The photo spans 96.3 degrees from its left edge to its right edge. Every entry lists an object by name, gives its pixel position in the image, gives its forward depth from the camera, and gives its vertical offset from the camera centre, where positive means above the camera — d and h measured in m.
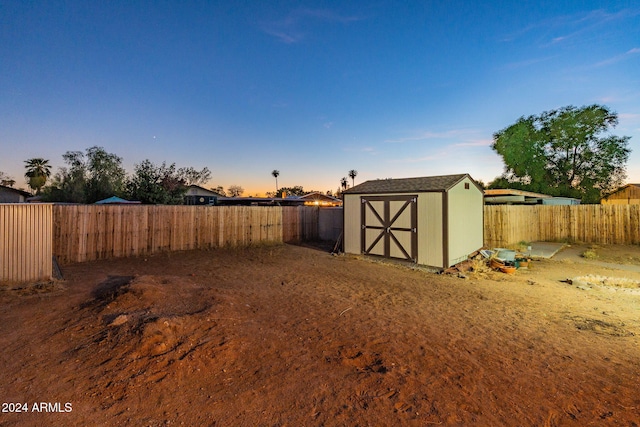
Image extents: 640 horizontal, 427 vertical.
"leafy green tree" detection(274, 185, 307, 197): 62.70 +5.79
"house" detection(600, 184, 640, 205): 28.70 +1.78
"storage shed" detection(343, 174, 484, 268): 9.16 -0.16
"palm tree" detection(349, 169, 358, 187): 84.38 +12.35
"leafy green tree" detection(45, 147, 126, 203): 25.78 +3.49
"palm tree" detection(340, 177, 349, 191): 85.81 +10.00
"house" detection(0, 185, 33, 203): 30.01 +2.49
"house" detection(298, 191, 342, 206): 36.00 +2.24
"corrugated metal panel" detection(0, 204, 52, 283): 5.47 -0.50
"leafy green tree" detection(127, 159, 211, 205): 17.23 +2.04
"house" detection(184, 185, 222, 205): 32.72 +2.44
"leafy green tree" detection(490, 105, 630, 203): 21.44 +4.81
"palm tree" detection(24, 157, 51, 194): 41.57 +6.73
